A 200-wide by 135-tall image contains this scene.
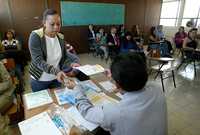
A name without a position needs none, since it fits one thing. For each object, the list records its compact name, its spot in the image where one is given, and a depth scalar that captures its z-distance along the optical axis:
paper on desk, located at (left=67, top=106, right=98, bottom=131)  0.93
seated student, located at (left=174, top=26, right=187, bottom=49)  6.22
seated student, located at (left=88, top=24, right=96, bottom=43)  6.07
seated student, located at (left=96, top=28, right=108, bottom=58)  5.31
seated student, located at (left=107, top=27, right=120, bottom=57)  5.22
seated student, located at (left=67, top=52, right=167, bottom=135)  0.74
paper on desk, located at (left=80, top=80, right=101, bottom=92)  1.43
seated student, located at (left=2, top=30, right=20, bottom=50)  4.36
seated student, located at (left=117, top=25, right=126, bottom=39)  6.33
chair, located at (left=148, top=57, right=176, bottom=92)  3.27
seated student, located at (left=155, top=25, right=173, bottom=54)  7.65
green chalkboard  5.80
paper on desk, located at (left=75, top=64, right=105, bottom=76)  1.60
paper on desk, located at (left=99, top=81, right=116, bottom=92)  1.44
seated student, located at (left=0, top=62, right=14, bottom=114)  1.76
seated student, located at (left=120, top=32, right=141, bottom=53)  4.44
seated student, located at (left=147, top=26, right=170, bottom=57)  4.18
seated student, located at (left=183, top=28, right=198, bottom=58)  4.85
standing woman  1.28
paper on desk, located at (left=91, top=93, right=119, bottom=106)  1.21
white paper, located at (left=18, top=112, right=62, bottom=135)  0.89
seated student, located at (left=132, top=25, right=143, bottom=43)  7.39
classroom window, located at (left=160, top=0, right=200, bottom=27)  6.93
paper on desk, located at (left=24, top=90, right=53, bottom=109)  1.18
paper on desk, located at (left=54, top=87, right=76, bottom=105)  1.19
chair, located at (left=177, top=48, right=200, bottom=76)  4.28
